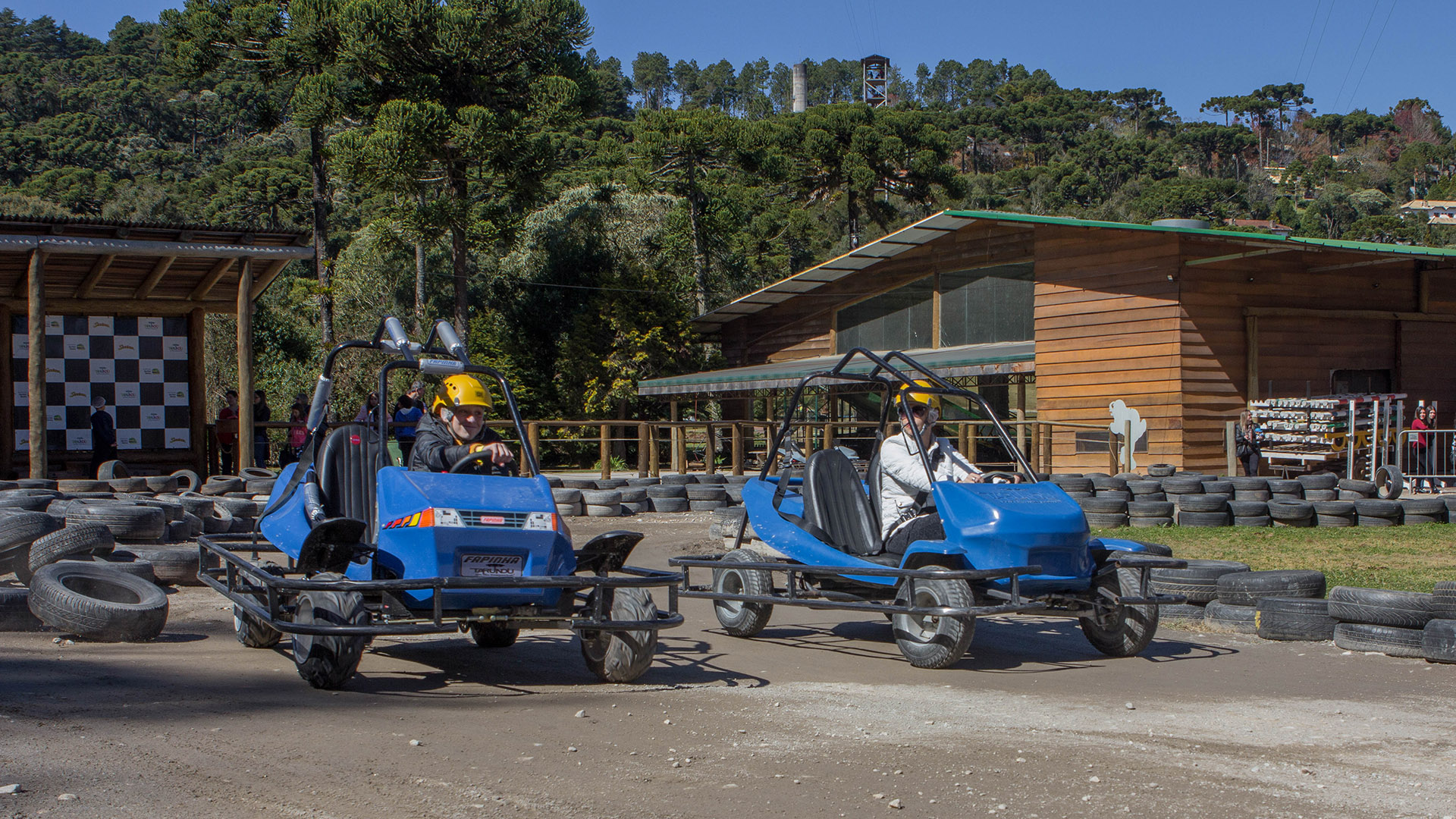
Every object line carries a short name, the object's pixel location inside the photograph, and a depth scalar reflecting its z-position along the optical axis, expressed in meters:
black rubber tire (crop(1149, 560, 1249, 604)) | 8.45
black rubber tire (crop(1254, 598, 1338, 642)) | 7.60
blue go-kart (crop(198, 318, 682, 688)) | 5.55
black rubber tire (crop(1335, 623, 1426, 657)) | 7.02
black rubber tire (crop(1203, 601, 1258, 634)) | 8.02
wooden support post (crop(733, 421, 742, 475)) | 20.73
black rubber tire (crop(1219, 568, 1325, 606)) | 8.09
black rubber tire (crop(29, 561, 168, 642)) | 6.63
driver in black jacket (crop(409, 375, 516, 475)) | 6.27
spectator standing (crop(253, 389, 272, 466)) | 20.78
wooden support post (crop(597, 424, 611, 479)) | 19.50
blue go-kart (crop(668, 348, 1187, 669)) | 6.57
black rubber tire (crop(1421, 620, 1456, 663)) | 6.76
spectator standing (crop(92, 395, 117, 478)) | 17.27
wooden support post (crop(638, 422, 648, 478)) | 20.09
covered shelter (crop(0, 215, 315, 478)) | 15.52
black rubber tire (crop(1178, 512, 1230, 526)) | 14.48
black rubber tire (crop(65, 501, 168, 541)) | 10.06
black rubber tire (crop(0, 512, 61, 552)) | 8.25
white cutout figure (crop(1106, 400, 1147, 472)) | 21.31
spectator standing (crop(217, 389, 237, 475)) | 19.09
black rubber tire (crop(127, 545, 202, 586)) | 9.20
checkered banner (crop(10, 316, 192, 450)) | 17.89
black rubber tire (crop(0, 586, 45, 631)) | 6.94
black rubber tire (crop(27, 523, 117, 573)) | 8.04
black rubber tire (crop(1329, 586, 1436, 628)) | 7.02
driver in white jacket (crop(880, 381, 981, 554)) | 7.30
